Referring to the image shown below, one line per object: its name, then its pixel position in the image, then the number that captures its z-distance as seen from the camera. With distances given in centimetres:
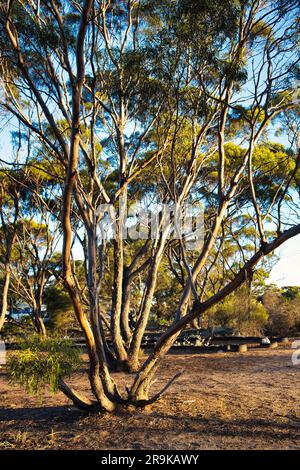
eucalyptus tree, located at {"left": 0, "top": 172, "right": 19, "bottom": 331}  1390
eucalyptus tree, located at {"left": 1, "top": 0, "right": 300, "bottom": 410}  600
